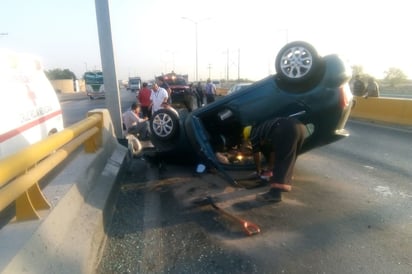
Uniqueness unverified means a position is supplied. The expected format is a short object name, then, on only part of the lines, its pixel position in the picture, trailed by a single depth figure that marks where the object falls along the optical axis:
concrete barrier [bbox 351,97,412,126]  12.91
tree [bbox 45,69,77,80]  107.39
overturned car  5.36
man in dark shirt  5.07
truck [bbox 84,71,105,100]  43.94
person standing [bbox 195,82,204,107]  20.83
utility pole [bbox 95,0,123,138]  8.88
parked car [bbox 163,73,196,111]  15.56
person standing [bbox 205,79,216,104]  21.86
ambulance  4.33
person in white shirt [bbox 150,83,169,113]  10.67
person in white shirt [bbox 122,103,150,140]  9.27
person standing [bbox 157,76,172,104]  12.70
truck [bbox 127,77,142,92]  63.15
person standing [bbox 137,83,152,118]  13.66
